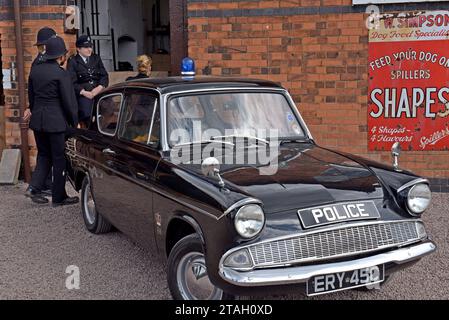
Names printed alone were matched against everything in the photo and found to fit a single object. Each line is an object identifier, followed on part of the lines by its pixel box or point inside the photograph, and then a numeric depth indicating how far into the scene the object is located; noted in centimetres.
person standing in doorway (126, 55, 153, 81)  722
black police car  324
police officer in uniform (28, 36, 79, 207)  635
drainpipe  773
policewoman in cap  742
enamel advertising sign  689
